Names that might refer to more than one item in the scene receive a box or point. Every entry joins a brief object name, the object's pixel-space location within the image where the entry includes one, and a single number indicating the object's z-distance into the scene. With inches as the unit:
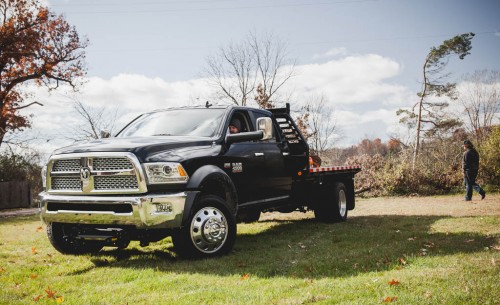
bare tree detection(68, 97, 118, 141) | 1256.3
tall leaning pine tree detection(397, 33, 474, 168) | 1315.9
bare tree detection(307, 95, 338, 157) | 1798.2
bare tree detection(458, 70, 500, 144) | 1755.7
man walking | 569.6
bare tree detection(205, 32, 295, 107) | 1230.9
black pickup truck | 207.2
